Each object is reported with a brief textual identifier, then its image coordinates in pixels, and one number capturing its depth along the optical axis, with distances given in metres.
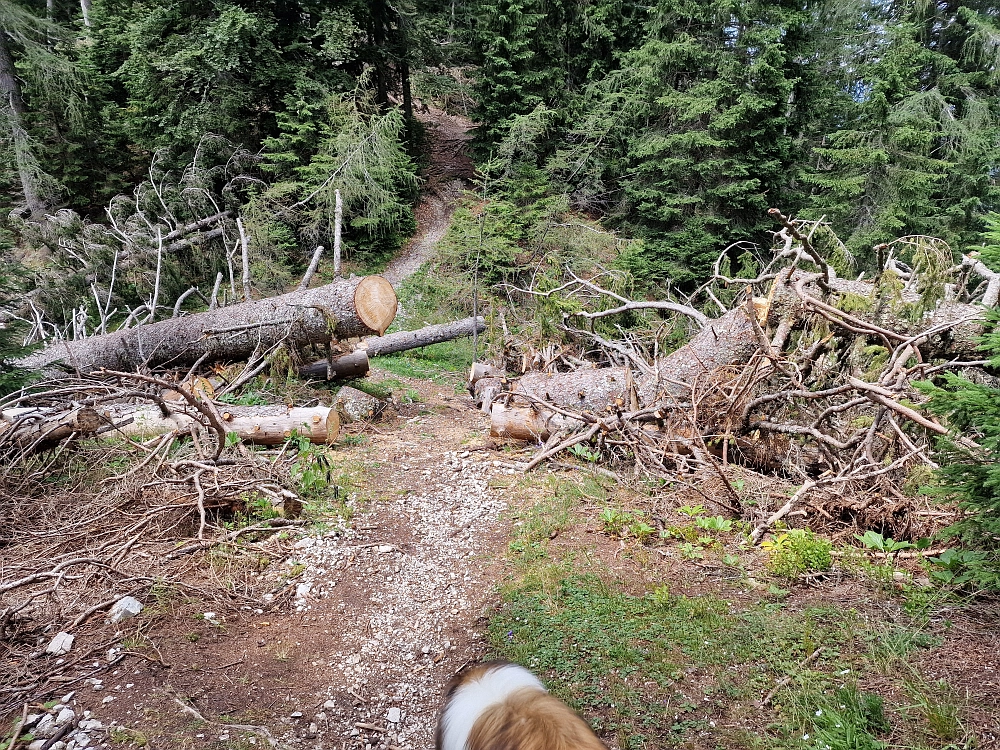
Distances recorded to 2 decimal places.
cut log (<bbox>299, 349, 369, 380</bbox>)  8.56
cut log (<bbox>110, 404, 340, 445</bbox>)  6.29
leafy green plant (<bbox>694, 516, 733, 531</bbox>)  4.45
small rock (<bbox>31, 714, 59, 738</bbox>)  2.76
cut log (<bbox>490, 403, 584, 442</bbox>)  6.74
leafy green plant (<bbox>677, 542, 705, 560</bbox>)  4.18
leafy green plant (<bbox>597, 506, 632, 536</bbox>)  4.68
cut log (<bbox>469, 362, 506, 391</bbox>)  9.50
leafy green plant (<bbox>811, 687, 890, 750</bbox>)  2.37
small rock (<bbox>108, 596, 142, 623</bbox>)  3.61
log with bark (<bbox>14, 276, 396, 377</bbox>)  7.77
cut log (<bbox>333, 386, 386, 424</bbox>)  7.76
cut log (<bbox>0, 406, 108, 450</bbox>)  5.01
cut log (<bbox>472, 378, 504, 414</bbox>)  8.62
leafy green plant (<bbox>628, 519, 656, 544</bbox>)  4.50
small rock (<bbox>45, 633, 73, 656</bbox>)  3.32
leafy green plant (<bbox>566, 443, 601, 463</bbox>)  6.08
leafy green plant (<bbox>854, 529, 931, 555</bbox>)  3.77
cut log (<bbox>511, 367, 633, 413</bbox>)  6.90
